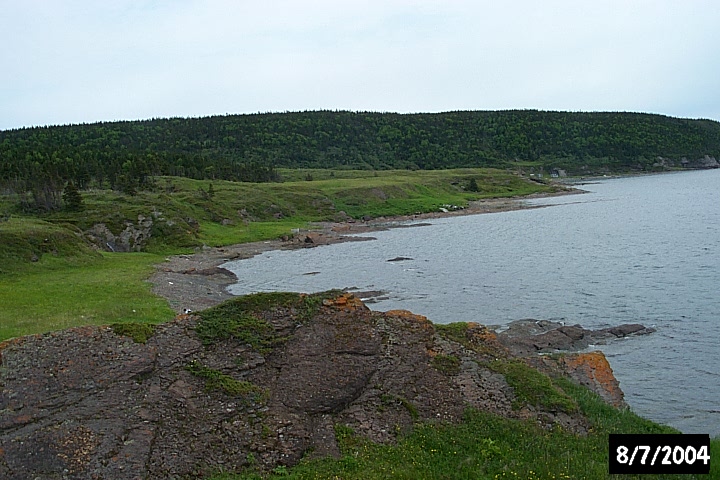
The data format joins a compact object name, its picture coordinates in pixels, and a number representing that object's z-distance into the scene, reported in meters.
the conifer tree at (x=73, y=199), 71.89
